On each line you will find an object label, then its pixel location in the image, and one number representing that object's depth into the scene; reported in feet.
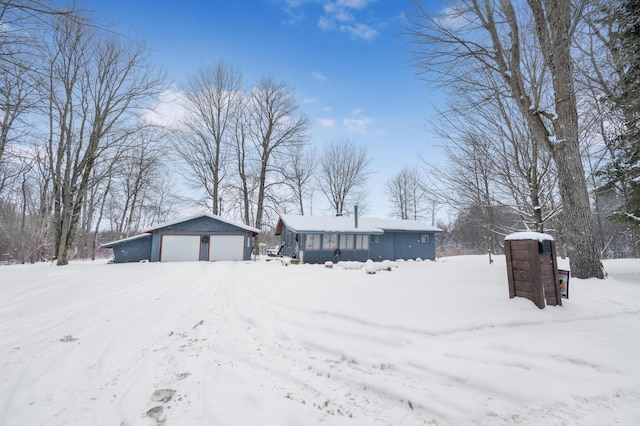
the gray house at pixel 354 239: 53.72
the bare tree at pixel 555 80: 16.60
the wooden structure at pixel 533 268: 10.59
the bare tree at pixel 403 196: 96.73
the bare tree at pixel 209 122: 68.54
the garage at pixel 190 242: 50.55
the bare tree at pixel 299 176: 78.69
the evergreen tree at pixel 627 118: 18.31
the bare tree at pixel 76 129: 35.76
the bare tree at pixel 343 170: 87.45
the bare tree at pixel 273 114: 73.51
